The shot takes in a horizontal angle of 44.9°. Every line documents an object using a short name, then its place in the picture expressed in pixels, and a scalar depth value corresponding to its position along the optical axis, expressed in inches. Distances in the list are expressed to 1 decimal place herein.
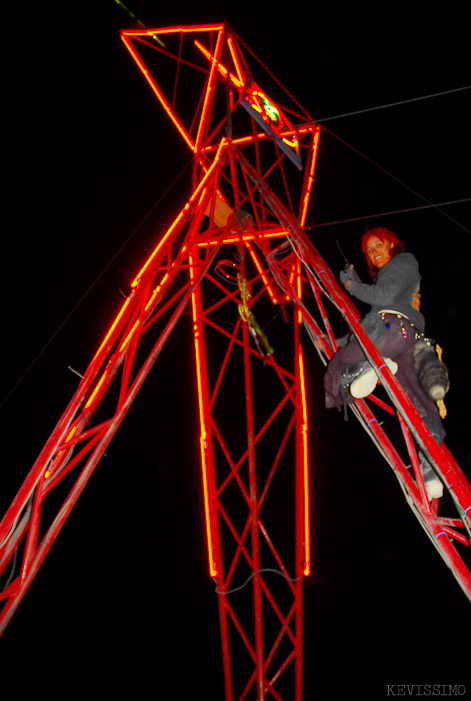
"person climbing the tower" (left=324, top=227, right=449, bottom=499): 184.1
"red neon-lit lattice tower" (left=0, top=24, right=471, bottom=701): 179.6
